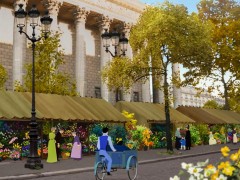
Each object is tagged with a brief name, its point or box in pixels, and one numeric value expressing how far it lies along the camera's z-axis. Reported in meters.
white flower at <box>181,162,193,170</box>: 4.23
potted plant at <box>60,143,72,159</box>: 24.33
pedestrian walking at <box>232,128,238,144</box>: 39.48
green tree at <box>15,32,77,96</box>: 30.94
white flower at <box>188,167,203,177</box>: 4.18
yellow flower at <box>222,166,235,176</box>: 4.03
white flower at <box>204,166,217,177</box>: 4.08
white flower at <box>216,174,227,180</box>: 4.00
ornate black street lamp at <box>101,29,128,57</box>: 22.42
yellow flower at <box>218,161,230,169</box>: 4.10
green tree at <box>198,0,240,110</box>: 40.44
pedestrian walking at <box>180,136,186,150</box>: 32.03
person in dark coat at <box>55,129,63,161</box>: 22.69
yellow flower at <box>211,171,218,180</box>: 4.01
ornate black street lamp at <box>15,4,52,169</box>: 17.63
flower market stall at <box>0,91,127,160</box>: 22.62
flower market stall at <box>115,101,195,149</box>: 31.41
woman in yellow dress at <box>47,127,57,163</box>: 21.48
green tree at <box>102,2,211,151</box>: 26.23
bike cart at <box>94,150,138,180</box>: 12.61
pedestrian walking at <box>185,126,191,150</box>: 31.77
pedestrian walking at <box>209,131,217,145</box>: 38.56
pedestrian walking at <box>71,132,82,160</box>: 23.50
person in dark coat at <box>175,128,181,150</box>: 32.12
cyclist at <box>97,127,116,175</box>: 12.52
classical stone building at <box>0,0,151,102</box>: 37.79
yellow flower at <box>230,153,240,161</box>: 4.25
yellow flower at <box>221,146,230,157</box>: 4.20
